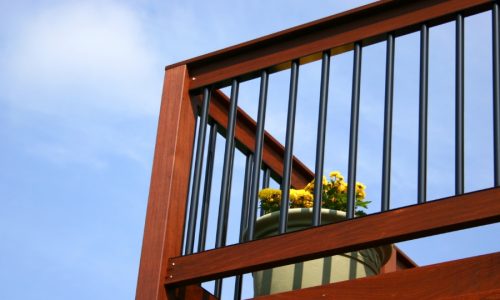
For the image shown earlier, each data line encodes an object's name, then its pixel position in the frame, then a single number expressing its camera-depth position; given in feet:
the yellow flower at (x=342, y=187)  16.53
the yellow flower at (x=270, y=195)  16.76
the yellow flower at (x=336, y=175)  16.51
